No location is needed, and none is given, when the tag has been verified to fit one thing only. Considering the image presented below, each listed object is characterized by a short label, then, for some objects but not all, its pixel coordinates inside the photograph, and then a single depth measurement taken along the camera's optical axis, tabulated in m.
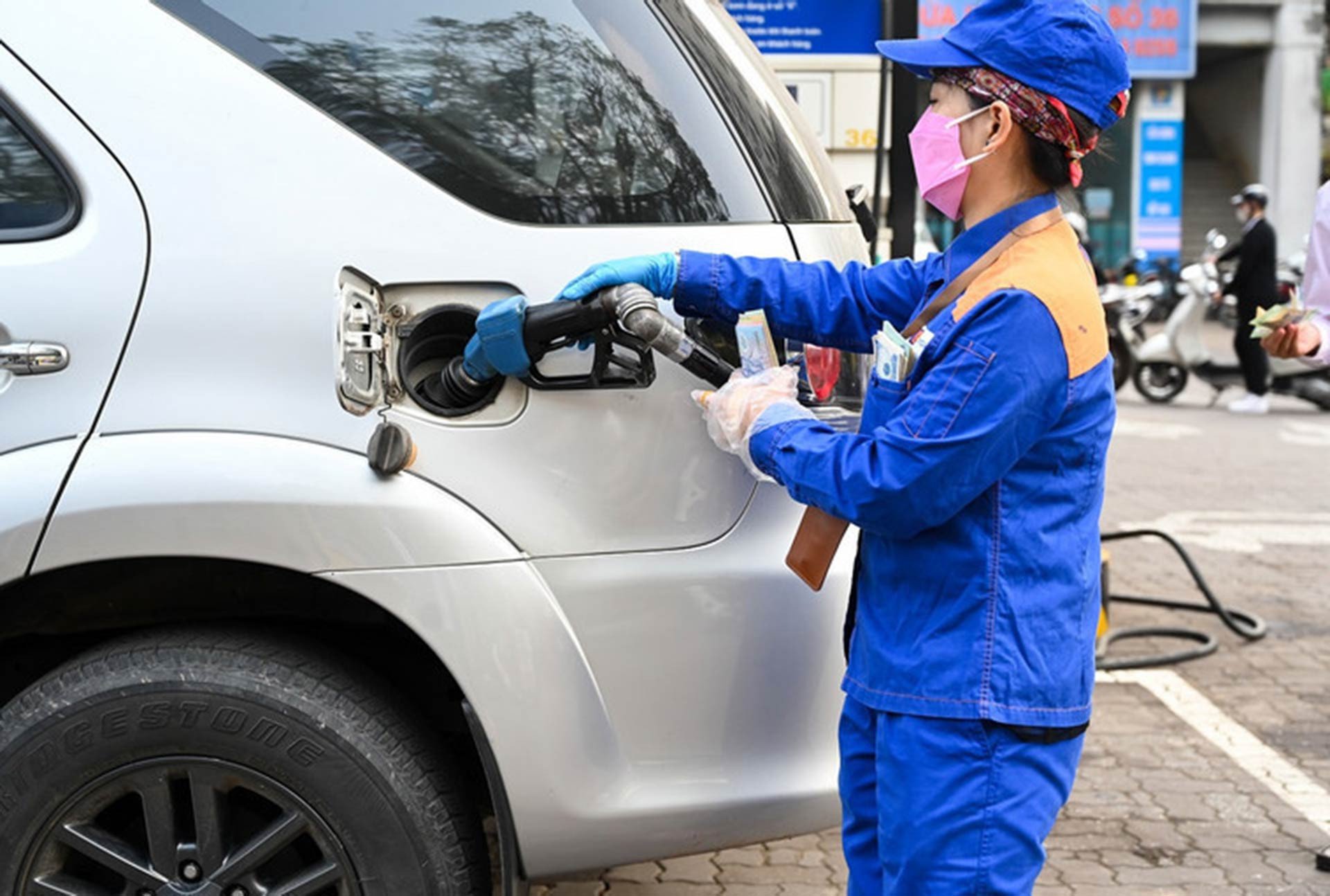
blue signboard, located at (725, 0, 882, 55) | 6.19
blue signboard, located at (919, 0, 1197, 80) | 22.33
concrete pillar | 23.03
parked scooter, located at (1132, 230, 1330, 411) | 12.04
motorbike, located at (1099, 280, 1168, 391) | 12.88
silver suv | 2.21
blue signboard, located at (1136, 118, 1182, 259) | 23.09
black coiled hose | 5.21
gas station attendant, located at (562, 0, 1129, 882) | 2.04
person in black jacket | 11.80
